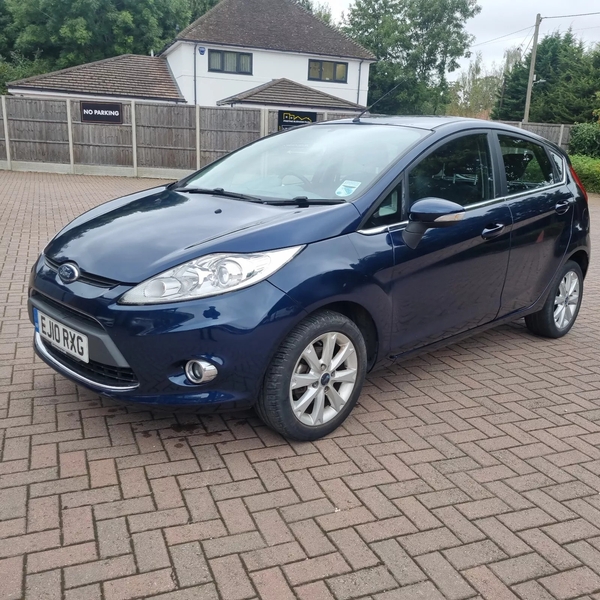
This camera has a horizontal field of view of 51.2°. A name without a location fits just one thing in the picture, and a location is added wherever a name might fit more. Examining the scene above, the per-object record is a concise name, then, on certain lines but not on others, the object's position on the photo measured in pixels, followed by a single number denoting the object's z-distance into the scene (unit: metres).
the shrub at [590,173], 20.84
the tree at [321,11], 64.71
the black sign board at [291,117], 19.62
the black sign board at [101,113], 18.52
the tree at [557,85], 33.62
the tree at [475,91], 58.60
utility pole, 33.84
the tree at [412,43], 47.91
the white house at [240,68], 27.36
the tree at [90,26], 34.94
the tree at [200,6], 49.76
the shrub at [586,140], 24.53
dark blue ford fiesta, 2.82
